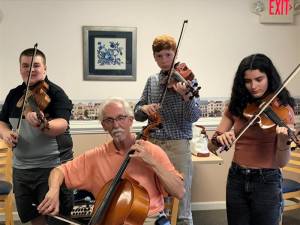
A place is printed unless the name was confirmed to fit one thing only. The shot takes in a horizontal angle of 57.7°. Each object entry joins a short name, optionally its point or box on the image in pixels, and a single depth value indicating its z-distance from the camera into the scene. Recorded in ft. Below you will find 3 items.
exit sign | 8.06
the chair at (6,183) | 6.47
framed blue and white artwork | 7.66
